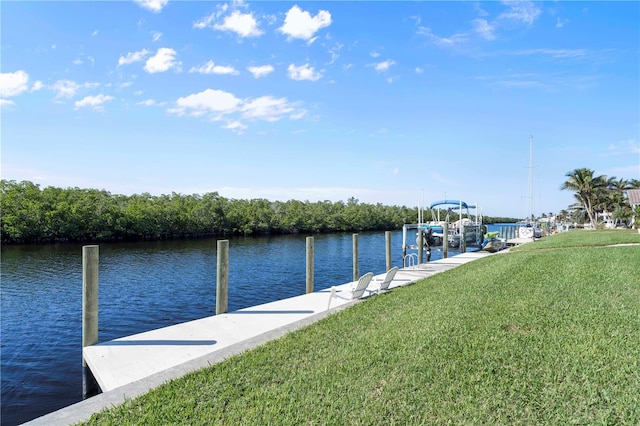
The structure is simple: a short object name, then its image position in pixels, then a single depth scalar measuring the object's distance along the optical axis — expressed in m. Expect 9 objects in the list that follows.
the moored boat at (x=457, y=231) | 31.16
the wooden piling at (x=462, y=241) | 31.11
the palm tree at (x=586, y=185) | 65.06
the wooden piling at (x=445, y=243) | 24.75
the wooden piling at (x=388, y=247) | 17.75
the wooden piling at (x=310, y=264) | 12.40
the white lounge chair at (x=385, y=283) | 10.82
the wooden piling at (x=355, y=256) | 14.91
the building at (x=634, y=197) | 44.41
